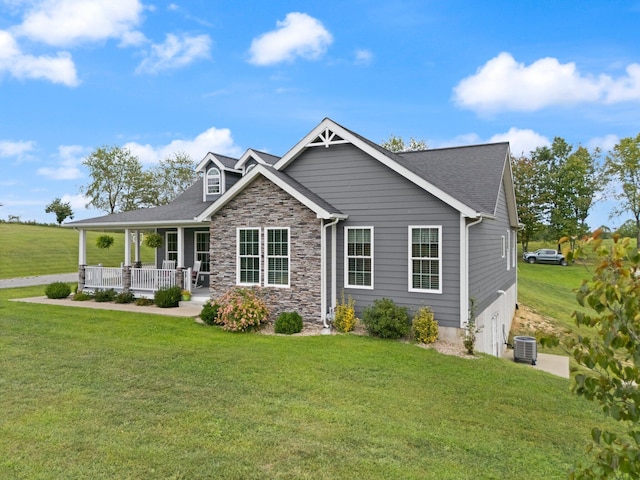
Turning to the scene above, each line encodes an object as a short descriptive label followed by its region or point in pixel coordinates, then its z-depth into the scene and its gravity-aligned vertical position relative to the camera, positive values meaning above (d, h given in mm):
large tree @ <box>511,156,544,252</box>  41219 +6035
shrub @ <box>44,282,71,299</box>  17141 -1597
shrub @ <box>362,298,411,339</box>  10555 -1750
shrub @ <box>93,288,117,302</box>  16375 -1709
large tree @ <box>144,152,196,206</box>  46719 +8734
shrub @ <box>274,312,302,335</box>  11211 -1945
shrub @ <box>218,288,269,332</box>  11383 -1669
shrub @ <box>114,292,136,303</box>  15969 -1755
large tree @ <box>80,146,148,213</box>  50625 +9143
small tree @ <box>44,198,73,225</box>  64125 +6879
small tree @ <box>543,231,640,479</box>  1909 -429
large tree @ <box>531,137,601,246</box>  41188 +6348
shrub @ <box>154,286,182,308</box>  14844 -1634
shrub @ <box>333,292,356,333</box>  11398 -1817
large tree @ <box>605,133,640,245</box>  40125 +8090
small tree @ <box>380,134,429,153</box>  46688 +12362
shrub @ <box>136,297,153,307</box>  15510 -1869
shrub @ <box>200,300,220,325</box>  12203 -1816
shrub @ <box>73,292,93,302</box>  16609 -1789
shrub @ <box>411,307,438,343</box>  10398 -1906
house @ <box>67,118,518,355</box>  10789 +571
